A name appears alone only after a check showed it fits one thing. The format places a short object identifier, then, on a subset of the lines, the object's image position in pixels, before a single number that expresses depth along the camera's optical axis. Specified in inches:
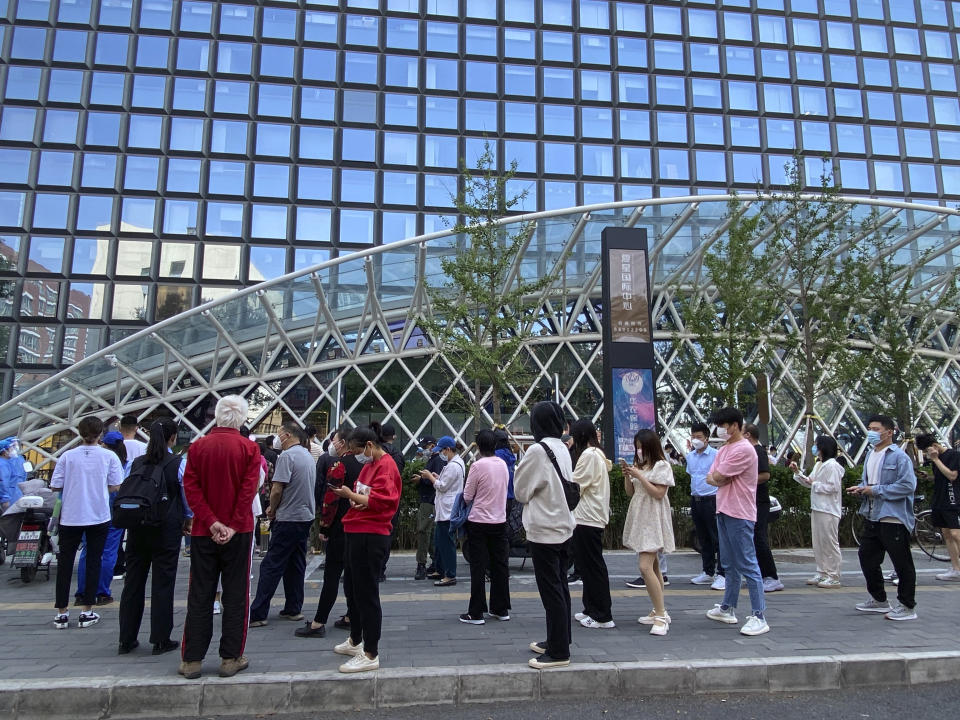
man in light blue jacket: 258.4
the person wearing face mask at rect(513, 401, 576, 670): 196.1
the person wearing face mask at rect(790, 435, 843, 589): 329.7
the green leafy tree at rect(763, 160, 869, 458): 614.9
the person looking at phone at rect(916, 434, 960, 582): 350.6
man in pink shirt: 243.3
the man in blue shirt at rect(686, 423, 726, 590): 338.0
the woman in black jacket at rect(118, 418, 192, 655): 212.7
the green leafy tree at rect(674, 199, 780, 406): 690.2
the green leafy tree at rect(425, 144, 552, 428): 605.6
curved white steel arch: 776.3
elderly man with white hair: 189.5
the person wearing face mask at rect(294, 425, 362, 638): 233.3
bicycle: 423.5
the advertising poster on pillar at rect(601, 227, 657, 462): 568.7
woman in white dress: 242.8
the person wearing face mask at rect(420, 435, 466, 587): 341.7
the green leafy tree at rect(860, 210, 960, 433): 770.2
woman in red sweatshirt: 192.2
